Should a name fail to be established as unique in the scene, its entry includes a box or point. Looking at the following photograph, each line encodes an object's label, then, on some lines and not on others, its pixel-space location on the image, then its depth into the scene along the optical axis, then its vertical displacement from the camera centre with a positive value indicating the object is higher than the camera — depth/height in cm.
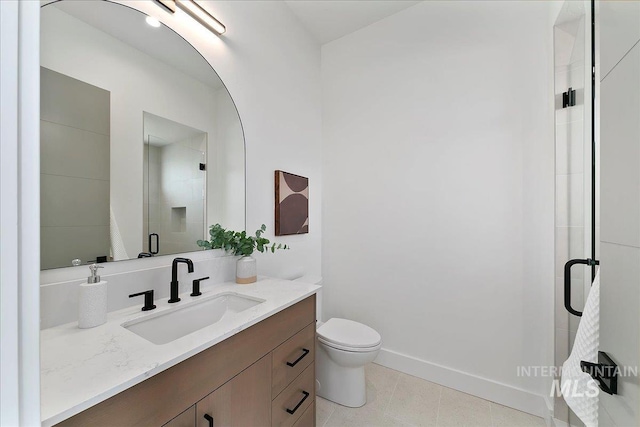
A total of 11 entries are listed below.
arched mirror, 94 +33
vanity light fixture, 126 +104
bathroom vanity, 61 -46
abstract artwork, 196 +7
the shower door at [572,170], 117 +23
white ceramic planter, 150 -34
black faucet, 118 -29
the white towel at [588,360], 80 -53
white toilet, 164 -96
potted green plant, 150 -19
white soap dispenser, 90 -32
